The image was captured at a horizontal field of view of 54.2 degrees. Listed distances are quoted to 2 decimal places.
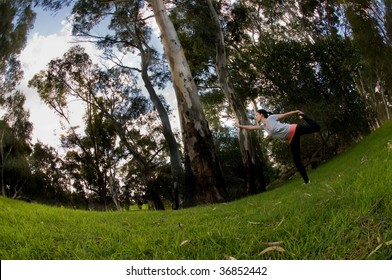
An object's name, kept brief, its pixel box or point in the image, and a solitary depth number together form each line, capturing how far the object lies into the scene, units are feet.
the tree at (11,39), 35.36
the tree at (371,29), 55.62
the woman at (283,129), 15.23
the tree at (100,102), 51.67
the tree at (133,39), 40.08
